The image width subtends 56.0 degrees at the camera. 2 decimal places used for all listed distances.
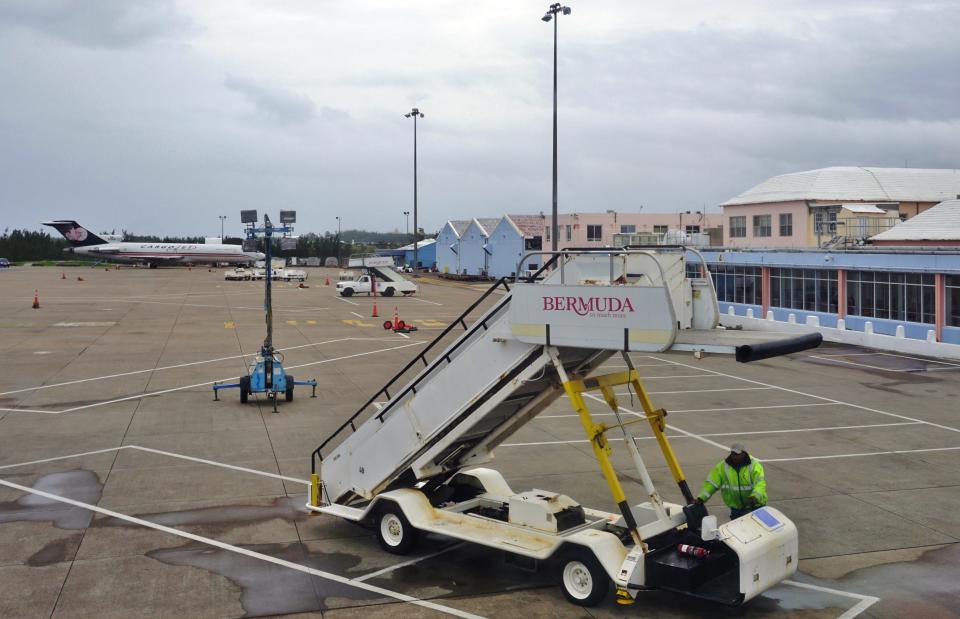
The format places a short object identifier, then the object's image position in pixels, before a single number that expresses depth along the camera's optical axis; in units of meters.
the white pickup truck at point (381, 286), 73.19
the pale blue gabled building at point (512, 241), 99.56
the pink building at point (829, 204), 51.59
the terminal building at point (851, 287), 35.72
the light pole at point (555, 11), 44.27
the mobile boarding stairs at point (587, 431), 9.64
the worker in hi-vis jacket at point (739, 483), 10.95
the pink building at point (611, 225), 85.56
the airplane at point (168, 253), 136.88
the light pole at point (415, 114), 97.31
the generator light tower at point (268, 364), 22.89
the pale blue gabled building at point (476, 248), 110.11
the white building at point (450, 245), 120.88
